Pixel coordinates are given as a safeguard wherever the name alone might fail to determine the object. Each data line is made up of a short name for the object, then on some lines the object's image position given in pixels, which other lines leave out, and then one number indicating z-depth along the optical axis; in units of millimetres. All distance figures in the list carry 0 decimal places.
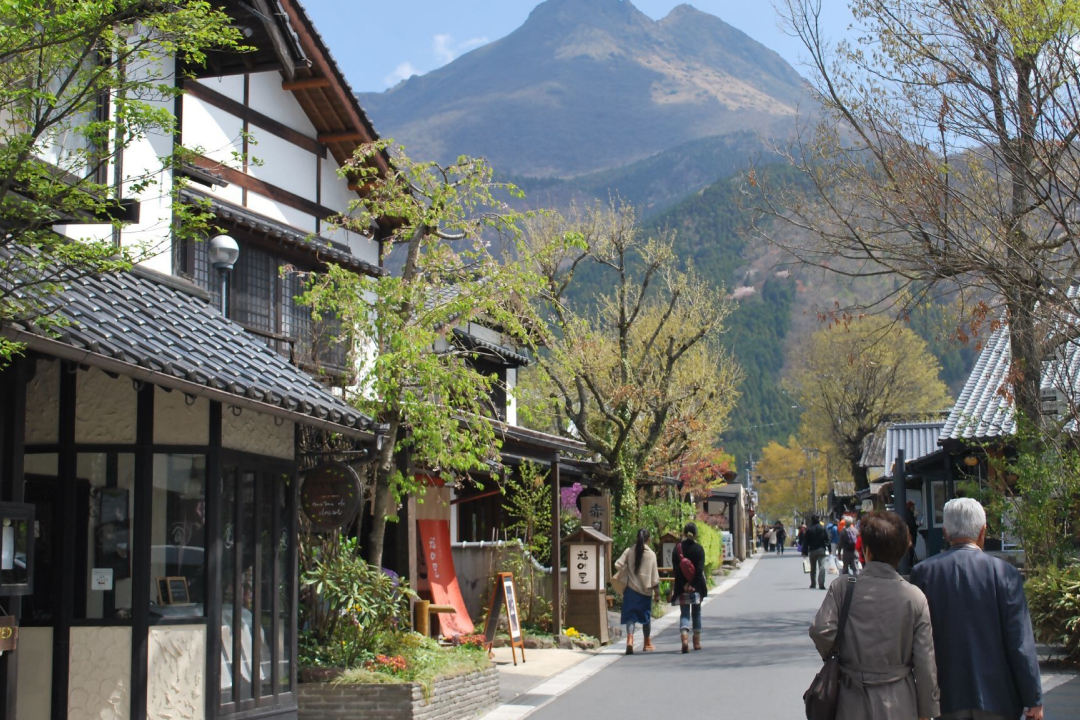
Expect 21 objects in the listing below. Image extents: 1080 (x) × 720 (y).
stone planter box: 11609
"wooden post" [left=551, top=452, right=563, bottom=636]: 19062
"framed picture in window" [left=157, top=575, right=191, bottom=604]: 9906
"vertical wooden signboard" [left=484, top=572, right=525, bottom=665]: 16248
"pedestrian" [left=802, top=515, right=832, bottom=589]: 30156
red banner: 17188
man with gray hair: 6156
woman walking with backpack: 18031
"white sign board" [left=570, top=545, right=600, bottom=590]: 19703
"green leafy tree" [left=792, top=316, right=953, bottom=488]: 57312
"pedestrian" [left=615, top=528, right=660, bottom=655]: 18078
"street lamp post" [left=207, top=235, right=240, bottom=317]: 13453
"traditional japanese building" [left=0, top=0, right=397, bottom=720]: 8984
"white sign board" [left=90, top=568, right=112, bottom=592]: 9570
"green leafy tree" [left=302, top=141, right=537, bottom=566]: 13000
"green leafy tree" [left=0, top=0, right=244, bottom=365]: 6480
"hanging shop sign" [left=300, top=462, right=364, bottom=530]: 11977
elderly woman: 6207
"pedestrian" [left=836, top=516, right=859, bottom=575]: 25906
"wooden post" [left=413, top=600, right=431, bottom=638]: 15695
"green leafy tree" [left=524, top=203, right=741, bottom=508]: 27484
